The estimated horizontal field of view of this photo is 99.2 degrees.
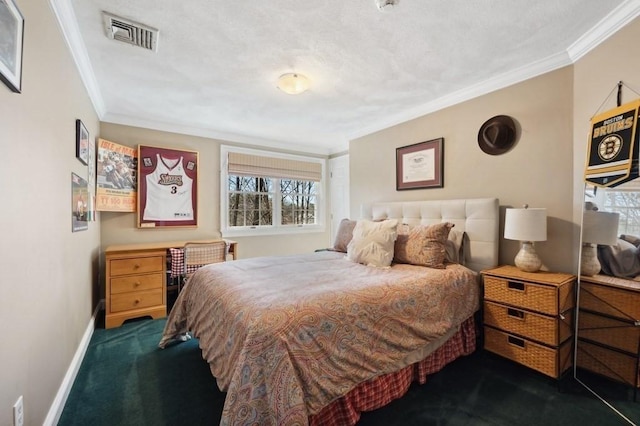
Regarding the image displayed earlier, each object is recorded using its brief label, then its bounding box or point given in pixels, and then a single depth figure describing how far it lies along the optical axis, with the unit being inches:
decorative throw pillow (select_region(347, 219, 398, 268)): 93.6
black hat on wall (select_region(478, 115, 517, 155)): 97.6
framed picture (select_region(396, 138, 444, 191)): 119.6
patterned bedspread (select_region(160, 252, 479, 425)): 45.8
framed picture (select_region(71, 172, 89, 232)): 81.7
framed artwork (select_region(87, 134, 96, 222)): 107.4
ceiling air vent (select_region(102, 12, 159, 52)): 69.3
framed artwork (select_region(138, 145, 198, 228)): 140.6
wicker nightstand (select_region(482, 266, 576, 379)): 73.3
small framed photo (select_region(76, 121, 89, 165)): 86.2
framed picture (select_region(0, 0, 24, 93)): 38.8
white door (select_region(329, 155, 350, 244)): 194.1
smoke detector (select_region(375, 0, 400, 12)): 61.8
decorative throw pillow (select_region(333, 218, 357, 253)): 120.9
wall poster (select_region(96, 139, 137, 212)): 124.0
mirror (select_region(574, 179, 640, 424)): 66.9
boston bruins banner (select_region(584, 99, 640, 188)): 63.4
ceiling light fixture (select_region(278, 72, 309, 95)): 93.6
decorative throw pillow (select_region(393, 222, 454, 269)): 92.0
